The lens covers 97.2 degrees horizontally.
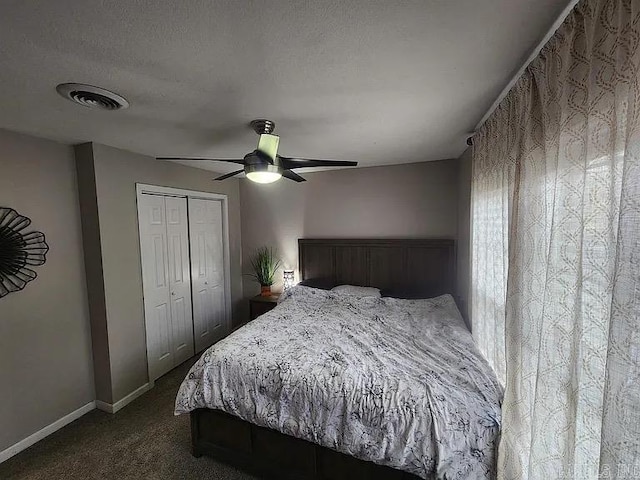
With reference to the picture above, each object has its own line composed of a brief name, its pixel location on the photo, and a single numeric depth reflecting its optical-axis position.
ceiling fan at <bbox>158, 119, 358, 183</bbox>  1.83
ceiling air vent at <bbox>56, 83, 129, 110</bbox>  1.43
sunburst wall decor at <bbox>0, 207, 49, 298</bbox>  2.03
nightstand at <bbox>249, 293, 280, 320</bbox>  3.67
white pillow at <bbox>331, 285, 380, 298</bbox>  3.20
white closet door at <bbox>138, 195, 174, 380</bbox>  2.91
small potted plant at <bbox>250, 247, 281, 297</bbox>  3.96
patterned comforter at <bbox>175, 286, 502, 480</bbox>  1.40
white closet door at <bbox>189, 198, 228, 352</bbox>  3.59
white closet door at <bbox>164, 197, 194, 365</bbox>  3.24
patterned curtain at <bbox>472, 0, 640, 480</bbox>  0.67
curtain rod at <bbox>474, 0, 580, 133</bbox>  0.95
